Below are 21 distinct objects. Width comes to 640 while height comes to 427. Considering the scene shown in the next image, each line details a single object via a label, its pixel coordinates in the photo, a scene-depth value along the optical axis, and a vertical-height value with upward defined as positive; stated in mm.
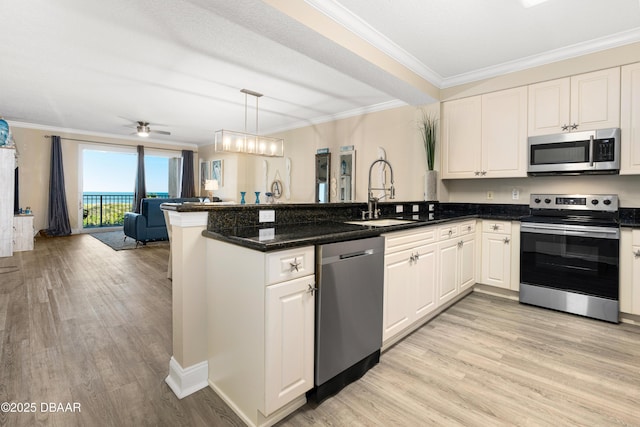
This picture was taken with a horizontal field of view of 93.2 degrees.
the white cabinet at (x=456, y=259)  2754 -502
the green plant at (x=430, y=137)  3844 +909
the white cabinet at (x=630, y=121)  2680 +799
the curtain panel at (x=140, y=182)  8273 +674
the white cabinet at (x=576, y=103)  2785 +1044
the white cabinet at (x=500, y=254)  3221 -494
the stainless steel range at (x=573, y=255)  2656 -425
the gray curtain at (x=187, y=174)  9195 +999
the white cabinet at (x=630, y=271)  2602 -529
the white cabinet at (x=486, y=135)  3295 +858
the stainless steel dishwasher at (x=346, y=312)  1595 -594
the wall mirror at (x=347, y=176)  5225 +572
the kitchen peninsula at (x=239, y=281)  1423 -392
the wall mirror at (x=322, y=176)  5656 +614
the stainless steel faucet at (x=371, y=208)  2750 +3
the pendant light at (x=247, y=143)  4582 +1046
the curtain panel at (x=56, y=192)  7070 +334
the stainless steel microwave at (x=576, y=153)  2742 +552
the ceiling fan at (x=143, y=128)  6034 +1572
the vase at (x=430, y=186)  3799 +286
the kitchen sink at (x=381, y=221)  2538 -117
